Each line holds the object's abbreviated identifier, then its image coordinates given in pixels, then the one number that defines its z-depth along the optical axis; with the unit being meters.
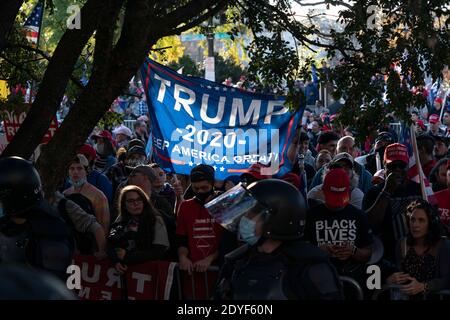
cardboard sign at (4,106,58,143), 15.35
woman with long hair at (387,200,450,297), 10.35
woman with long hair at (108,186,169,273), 11.72
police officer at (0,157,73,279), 8.02
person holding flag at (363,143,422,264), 12.48
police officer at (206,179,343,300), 7.05
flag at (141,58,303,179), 15.12
